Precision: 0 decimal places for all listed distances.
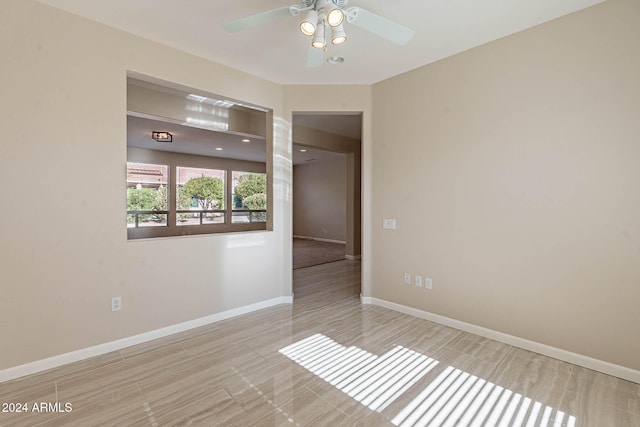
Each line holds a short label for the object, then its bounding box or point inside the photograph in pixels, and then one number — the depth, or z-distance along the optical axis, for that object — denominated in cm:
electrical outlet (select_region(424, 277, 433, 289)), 319
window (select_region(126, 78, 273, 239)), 403
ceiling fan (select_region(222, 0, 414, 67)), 184
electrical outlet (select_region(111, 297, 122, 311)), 254
